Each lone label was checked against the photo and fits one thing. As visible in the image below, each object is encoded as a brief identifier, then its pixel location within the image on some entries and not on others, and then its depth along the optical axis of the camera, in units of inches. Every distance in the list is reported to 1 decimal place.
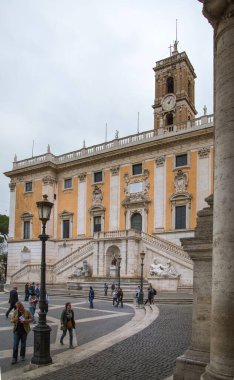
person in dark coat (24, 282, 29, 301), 968.3
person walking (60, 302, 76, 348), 446.4
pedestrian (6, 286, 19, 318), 658.8
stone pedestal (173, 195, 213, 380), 260.2
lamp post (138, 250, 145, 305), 852.7
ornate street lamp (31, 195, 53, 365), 358.3
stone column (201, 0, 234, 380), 193.0
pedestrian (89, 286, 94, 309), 840.9
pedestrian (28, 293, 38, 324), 587.8
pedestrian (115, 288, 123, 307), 874.8
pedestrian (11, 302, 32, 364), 382.3
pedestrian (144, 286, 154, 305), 906.7
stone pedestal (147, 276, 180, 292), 1158.8
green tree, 2608.3
